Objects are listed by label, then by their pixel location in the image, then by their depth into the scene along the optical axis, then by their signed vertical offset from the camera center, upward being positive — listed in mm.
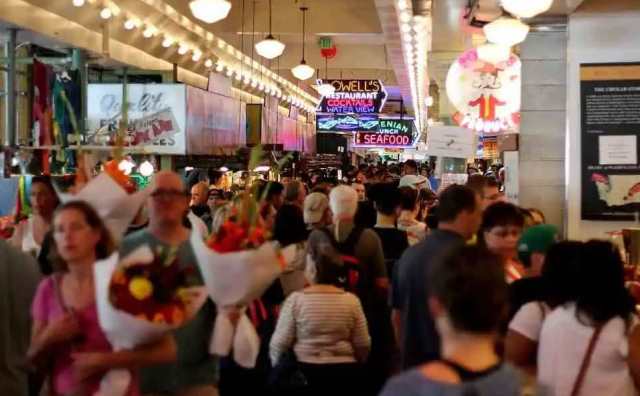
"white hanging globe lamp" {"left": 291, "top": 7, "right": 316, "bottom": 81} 16875 +1937
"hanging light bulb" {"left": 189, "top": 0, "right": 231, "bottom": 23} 9641 +1762
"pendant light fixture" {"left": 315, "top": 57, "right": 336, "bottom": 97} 21670 +2113
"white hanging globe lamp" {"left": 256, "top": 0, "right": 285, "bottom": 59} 13023 +1831
